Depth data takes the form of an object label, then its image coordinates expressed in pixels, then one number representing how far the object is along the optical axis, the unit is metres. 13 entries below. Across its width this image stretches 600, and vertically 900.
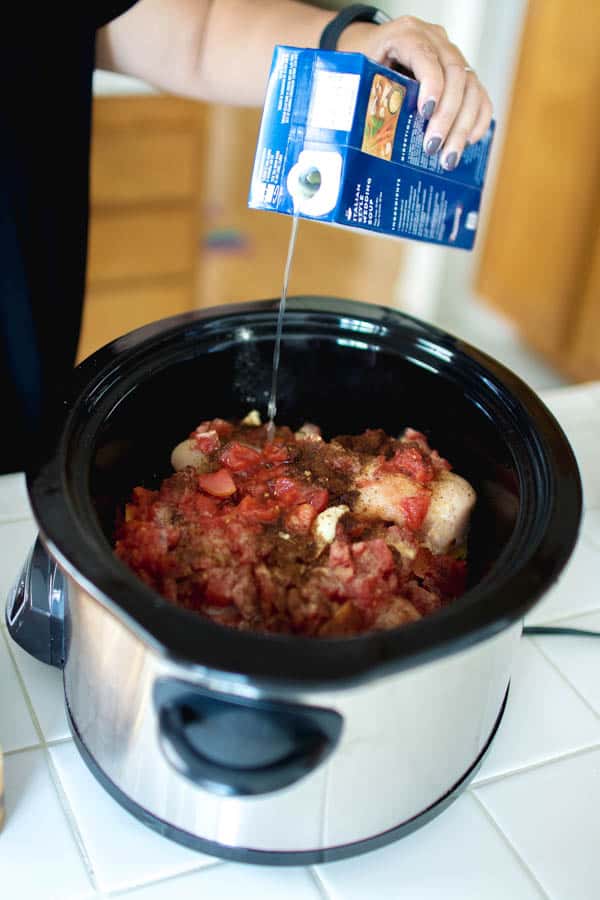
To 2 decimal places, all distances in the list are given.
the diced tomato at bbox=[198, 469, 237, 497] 0.86
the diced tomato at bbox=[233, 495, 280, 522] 0.82
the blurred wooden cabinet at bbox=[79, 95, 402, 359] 2.31
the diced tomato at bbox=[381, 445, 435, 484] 0.89
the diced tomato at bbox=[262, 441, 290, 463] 0.91
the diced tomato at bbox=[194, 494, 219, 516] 0.83
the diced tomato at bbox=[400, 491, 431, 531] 0.85
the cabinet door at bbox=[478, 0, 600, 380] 2.66
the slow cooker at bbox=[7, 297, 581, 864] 0.56
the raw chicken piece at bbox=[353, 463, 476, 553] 0.85
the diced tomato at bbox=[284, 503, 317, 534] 0.82
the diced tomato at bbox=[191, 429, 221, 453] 0.91
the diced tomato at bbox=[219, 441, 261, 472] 0.89
